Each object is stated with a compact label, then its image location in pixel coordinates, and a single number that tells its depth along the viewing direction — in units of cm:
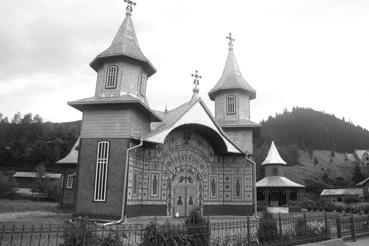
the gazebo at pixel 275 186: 3741
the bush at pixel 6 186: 4344
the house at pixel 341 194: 5527
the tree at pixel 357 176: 7756
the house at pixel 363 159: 9156
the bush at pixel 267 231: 1155
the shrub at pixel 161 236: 883
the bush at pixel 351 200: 5138
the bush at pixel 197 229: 950
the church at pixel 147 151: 1845
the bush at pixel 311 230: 1278
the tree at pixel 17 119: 8304
